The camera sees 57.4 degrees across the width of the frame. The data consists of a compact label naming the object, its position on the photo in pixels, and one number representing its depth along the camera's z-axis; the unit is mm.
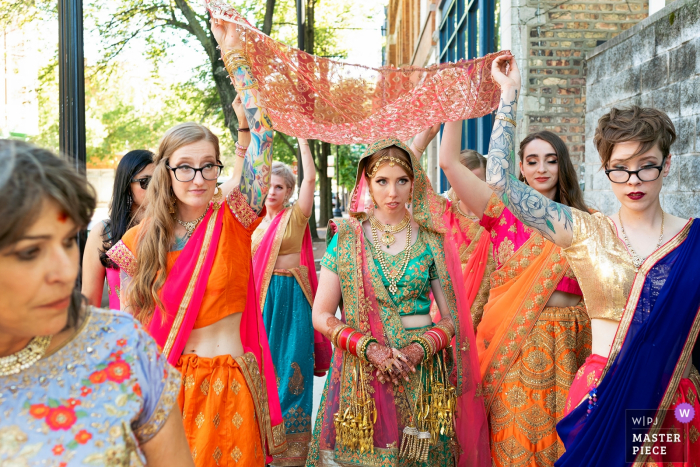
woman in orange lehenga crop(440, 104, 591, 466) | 3270
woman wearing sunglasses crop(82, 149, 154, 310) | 3447
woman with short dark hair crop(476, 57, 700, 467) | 2393
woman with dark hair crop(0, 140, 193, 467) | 1238
